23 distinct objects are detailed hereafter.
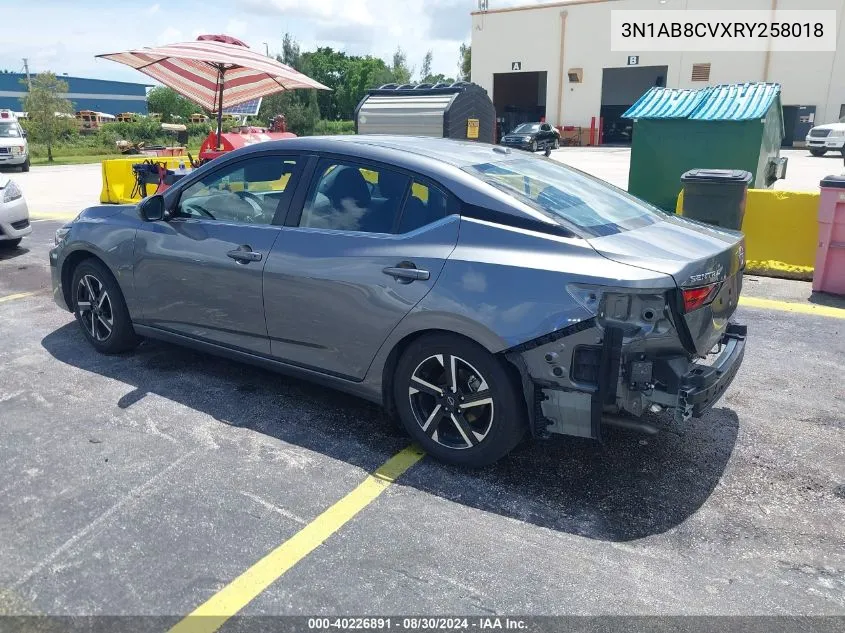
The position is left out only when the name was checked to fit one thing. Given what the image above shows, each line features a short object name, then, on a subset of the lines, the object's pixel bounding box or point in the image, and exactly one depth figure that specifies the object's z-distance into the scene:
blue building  74.12
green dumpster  9.71
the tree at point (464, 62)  77.50
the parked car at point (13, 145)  21.58
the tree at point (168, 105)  64.96
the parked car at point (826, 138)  28.78
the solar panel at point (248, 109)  25.25
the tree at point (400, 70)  80.84
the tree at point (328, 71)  68.49
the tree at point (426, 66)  96.52
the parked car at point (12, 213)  8.10
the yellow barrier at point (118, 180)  13.11
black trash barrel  6.93
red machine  13.43
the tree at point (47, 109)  27.66
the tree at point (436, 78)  92.38
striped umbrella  9.80
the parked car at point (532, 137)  31.14
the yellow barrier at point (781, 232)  7.21
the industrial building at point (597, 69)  35.66
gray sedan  2.98
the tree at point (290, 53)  61.47
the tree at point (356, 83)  72.69
